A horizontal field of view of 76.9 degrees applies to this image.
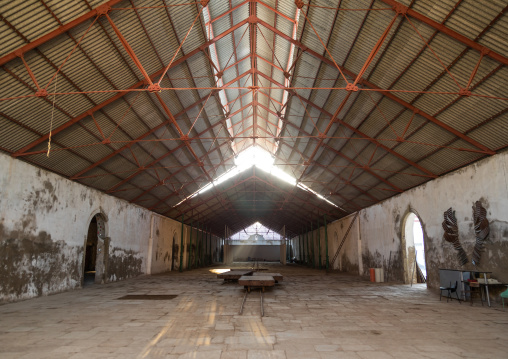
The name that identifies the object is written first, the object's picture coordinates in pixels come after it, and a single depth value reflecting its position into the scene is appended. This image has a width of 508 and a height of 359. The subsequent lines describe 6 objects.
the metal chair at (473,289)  10.72
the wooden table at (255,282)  12.95
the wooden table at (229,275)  16.64
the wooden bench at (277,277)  15.62
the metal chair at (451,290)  11.08
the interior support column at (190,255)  33.82
